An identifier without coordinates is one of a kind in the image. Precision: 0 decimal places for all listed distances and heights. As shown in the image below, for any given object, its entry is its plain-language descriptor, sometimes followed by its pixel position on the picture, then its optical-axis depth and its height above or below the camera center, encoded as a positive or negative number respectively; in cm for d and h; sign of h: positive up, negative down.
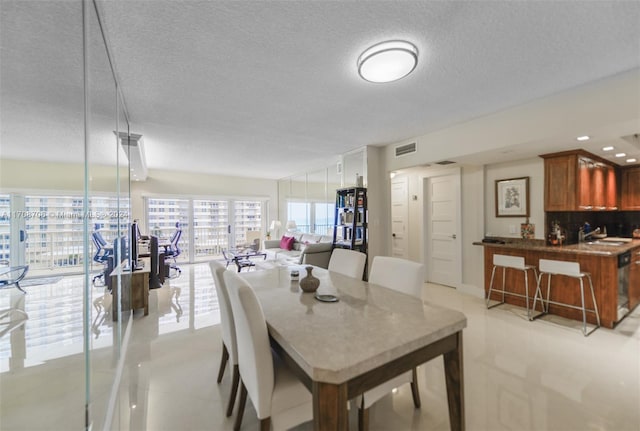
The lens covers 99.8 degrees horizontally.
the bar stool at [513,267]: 340 -70
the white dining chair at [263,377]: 131 -83
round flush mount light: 193 +115
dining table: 103 -57
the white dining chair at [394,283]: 151 -53
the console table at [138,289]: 335 -92
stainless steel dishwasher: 316 -87
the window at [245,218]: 807 -5
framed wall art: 385 +24
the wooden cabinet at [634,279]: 344 -88
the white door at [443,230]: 459 -29
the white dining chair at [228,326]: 180 -75
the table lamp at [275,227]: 785 -32
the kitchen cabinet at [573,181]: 342 +41
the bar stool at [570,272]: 296 -68
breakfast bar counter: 301 -68
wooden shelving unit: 461 -7
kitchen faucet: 409 -35
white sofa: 477 -73
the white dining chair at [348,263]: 249 -47
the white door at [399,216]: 554 -3
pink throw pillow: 680 -67
